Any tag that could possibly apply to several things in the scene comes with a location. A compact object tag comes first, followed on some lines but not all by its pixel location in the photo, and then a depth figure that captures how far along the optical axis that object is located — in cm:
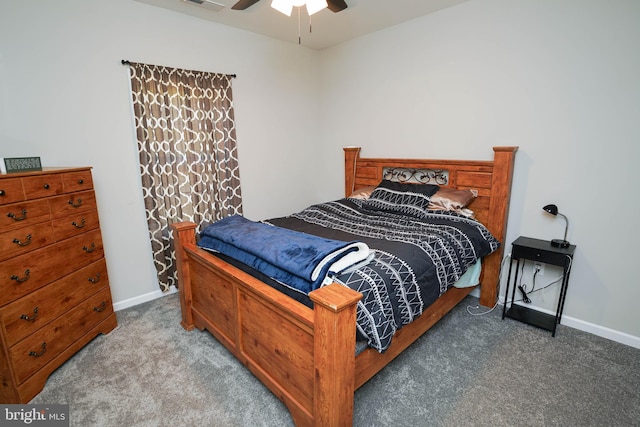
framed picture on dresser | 185
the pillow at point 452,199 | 273
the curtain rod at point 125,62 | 261
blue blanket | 155
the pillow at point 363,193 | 333
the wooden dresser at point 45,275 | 174
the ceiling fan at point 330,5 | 219
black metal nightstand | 232
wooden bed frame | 129
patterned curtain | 279
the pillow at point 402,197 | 285
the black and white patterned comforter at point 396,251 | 156
